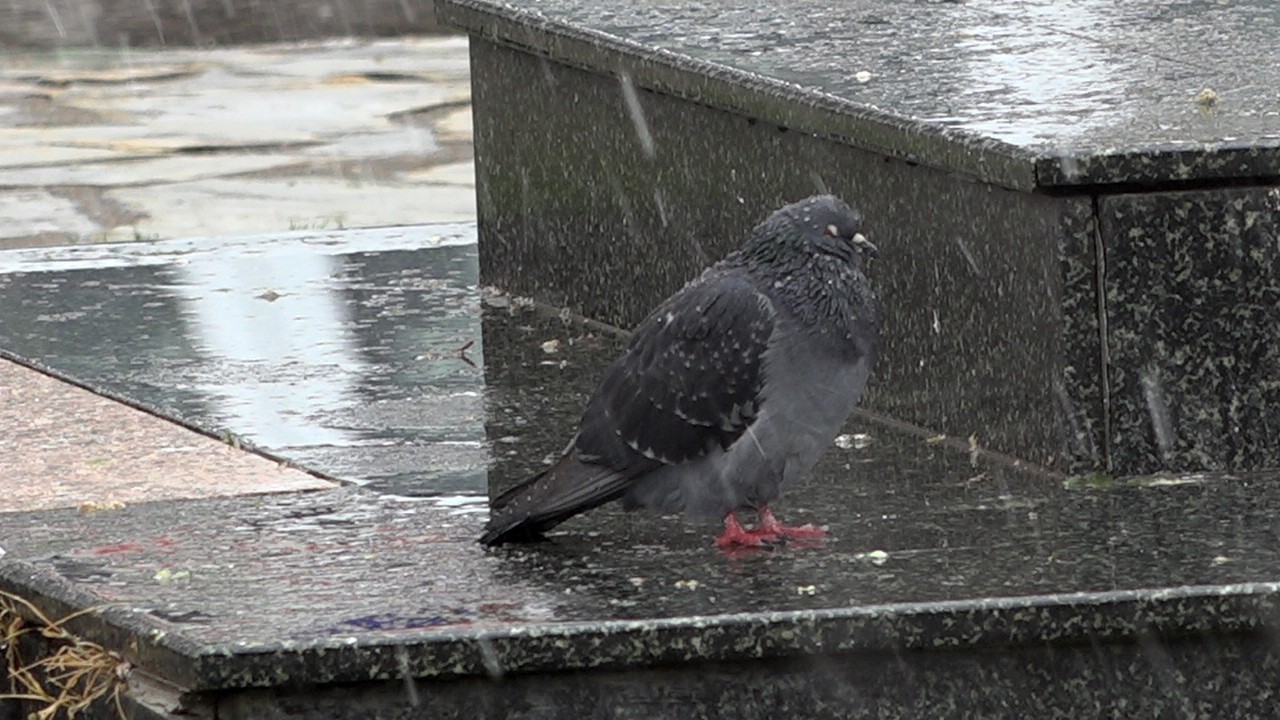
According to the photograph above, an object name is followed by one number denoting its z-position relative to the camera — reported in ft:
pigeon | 30.09
